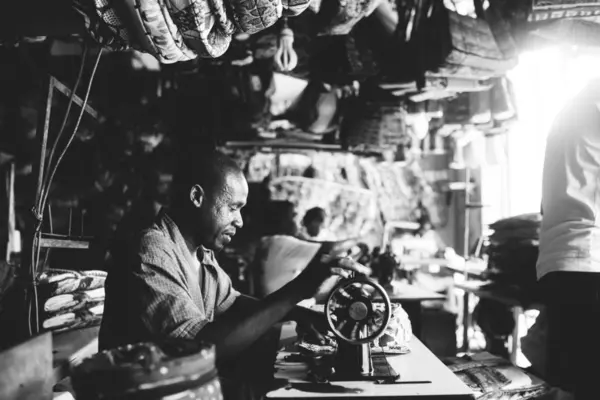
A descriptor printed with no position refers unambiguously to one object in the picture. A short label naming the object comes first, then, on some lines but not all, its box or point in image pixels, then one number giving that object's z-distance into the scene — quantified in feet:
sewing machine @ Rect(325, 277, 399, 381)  6.40
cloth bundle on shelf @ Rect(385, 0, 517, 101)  12.84
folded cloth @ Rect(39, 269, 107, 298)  9.55
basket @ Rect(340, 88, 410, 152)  19.88
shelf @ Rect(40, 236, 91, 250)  7.90
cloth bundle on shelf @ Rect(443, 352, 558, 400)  7.73
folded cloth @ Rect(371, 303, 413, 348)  7.56
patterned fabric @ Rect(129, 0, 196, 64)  5.47
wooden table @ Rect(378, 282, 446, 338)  13.67
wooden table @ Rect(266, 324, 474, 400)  5.62
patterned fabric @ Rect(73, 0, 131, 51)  5.60
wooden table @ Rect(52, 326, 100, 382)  8.10
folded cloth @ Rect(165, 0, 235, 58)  5.60
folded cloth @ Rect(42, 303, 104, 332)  9.49
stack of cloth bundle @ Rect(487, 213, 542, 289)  13.33
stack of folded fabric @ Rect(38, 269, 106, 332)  9.50
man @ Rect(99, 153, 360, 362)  6.25
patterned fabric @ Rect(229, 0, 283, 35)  5.95
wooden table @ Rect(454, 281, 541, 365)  12.13
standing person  8.44
